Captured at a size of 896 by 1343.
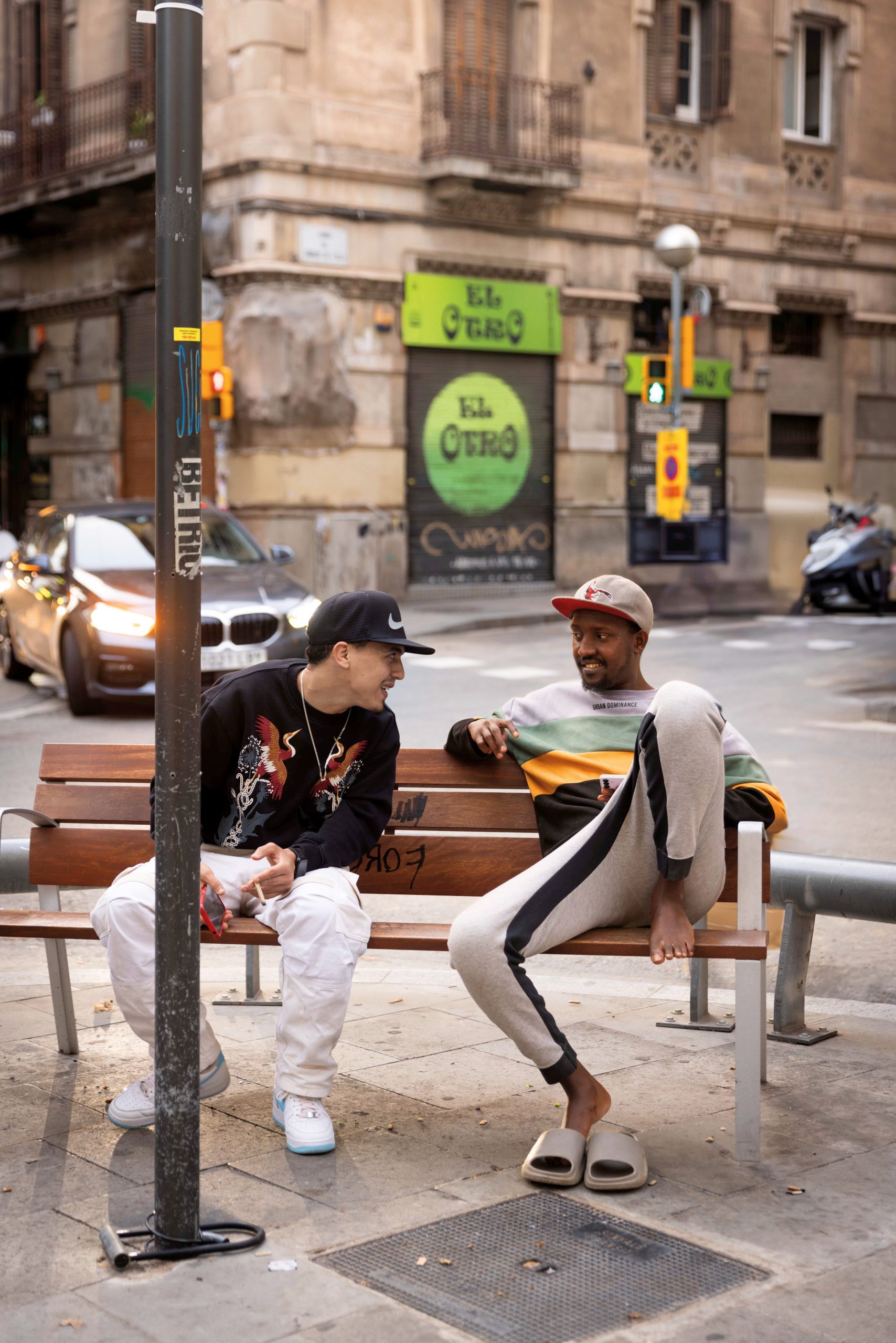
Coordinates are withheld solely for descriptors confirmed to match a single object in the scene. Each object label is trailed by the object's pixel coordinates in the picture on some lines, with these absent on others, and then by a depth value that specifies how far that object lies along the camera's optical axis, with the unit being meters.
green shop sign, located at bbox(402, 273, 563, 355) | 22.58
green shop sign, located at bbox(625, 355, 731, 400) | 25.56
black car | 12.05
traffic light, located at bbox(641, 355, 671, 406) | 19.91
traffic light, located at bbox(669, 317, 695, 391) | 20.83
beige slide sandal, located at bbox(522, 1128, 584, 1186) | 3.65
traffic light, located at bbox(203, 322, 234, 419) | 19.70
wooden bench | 4.47
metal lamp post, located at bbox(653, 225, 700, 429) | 19.98
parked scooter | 20.55
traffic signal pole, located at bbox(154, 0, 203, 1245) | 3.10
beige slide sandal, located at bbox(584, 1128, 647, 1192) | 3.62
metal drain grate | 3.06
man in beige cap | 3.77
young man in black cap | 3.87
